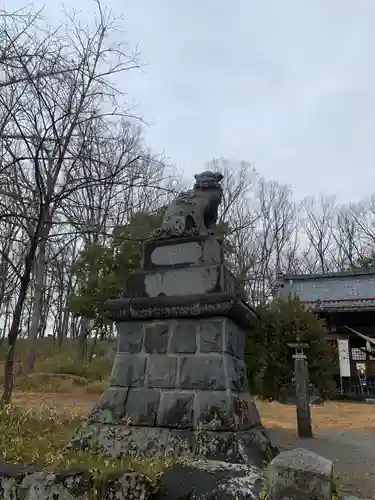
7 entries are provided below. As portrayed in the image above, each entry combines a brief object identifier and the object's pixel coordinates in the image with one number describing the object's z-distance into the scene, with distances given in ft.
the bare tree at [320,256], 102.04
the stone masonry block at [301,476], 6.87
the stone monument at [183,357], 11.23
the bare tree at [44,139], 17.65
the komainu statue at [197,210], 13.80
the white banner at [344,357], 58.18
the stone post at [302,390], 25.44
